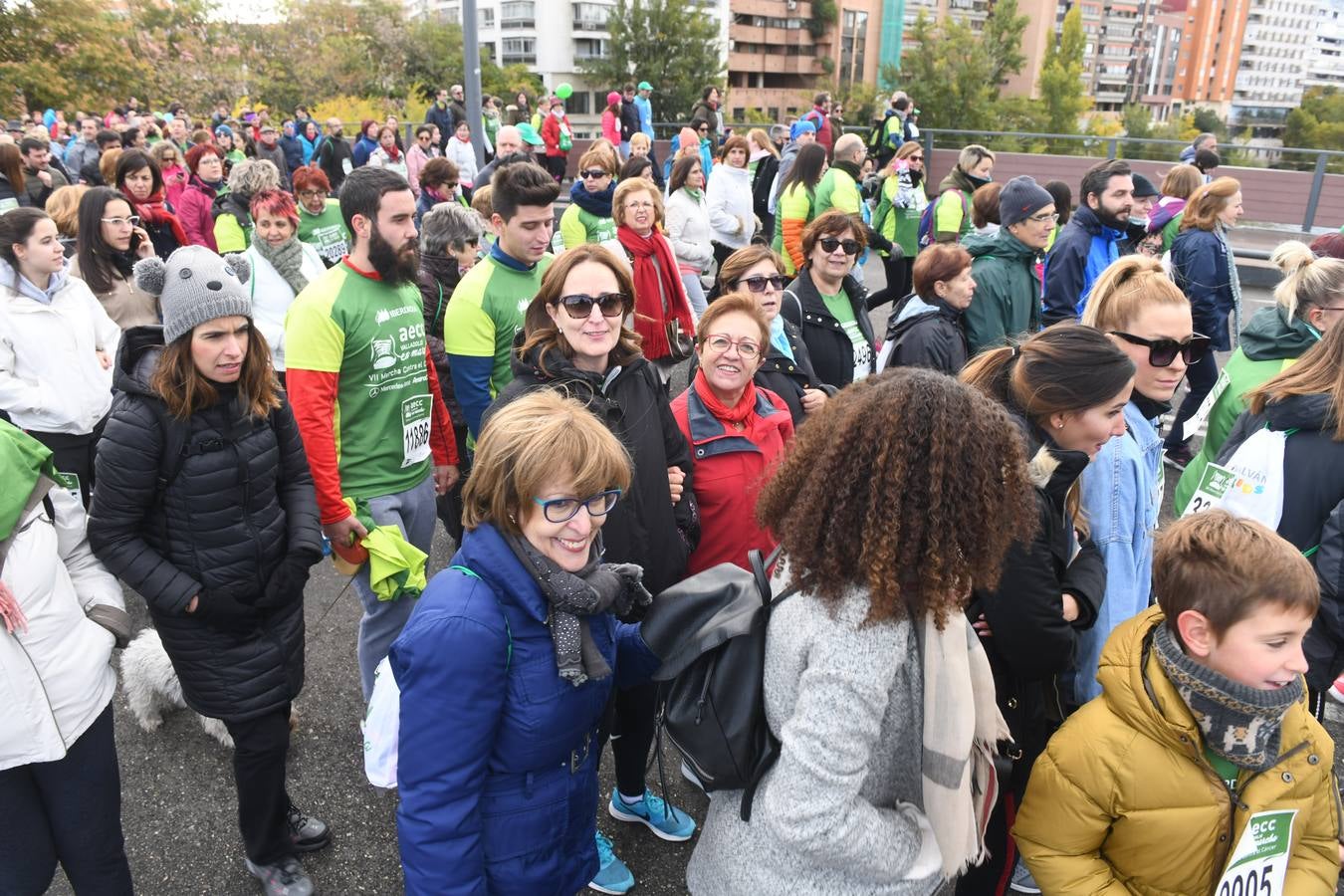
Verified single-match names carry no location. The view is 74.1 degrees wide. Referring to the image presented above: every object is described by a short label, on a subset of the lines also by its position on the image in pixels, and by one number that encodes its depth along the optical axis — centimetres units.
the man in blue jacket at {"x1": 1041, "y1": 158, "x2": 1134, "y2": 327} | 530
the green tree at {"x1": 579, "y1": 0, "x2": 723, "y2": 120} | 7188
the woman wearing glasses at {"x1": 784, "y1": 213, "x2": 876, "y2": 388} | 431
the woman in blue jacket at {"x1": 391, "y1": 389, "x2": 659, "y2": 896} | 175
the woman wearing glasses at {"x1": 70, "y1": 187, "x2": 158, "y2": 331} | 450
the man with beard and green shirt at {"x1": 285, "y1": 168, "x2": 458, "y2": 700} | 308
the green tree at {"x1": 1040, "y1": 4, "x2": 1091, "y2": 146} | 7256
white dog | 352
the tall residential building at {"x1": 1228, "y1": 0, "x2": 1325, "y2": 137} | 18938
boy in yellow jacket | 188
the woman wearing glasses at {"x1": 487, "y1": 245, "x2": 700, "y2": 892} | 271
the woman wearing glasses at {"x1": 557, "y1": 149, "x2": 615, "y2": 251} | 639
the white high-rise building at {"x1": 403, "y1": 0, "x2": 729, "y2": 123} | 8088
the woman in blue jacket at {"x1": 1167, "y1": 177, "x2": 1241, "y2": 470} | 568
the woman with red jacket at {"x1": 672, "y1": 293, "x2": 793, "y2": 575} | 299
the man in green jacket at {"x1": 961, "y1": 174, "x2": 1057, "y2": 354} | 451
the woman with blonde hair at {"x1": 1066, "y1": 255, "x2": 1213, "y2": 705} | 246
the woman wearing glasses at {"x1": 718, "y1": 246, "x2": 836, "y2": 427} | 355
